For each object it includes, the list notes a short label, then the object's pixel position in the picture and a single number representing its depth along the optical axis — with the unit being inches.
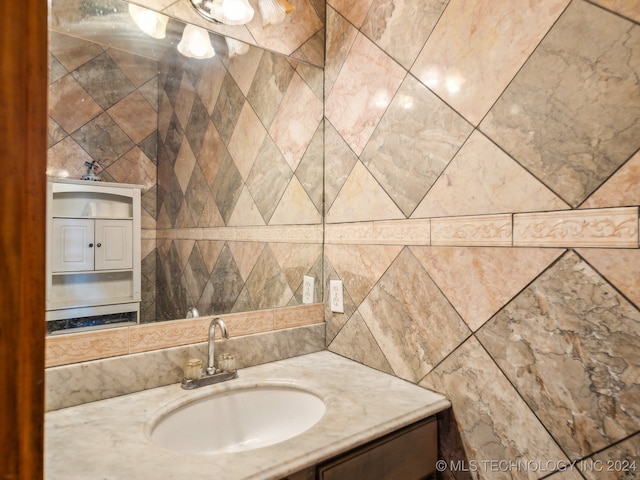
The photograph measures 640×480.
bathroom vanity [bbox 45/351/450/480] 27.3
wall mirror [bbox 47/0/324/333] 39.5
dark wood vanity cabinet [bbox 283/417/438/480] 30.4
